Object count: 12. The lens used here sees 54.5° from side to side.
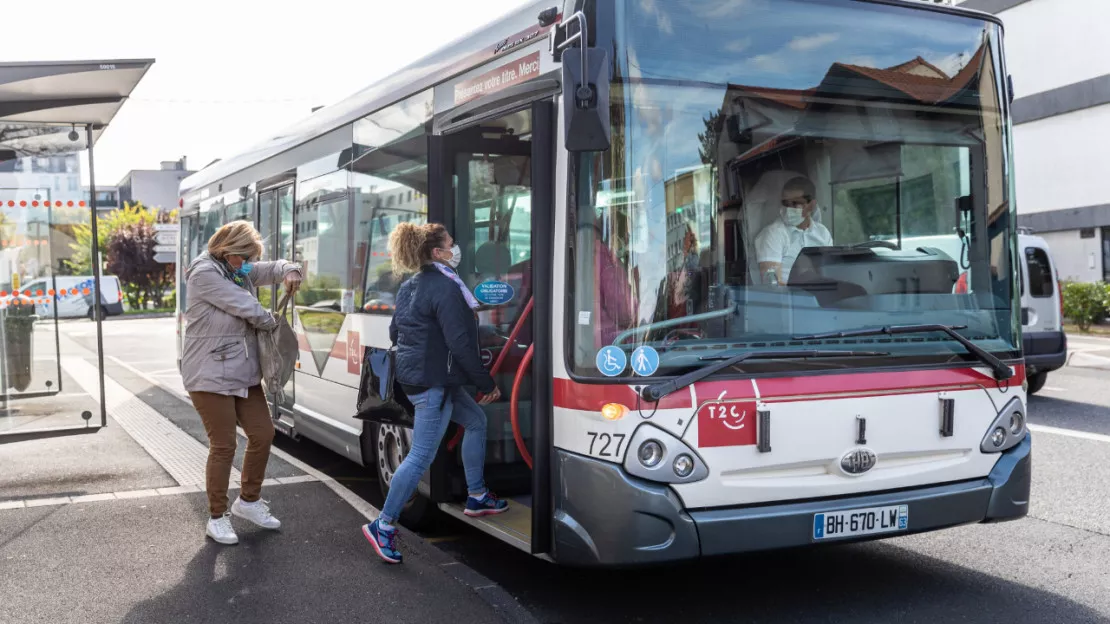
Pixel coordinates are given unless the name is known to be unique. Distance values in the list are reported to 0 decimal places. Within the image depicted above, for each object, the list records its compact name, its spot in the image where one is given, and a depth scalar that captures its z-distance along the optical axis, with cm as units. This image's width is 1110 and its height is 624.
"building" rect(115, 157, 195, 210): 9612
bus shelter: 851
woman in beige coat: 590
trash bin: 877
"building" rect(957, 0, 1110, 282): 2855
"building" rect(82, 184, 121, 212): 9416
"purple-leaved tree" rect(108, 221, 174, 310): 5366
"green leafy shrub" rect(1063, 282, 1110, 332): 2425
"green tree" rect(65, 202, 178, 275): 5362
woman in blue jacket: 525
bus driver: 464
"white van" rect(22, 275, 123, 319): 887
